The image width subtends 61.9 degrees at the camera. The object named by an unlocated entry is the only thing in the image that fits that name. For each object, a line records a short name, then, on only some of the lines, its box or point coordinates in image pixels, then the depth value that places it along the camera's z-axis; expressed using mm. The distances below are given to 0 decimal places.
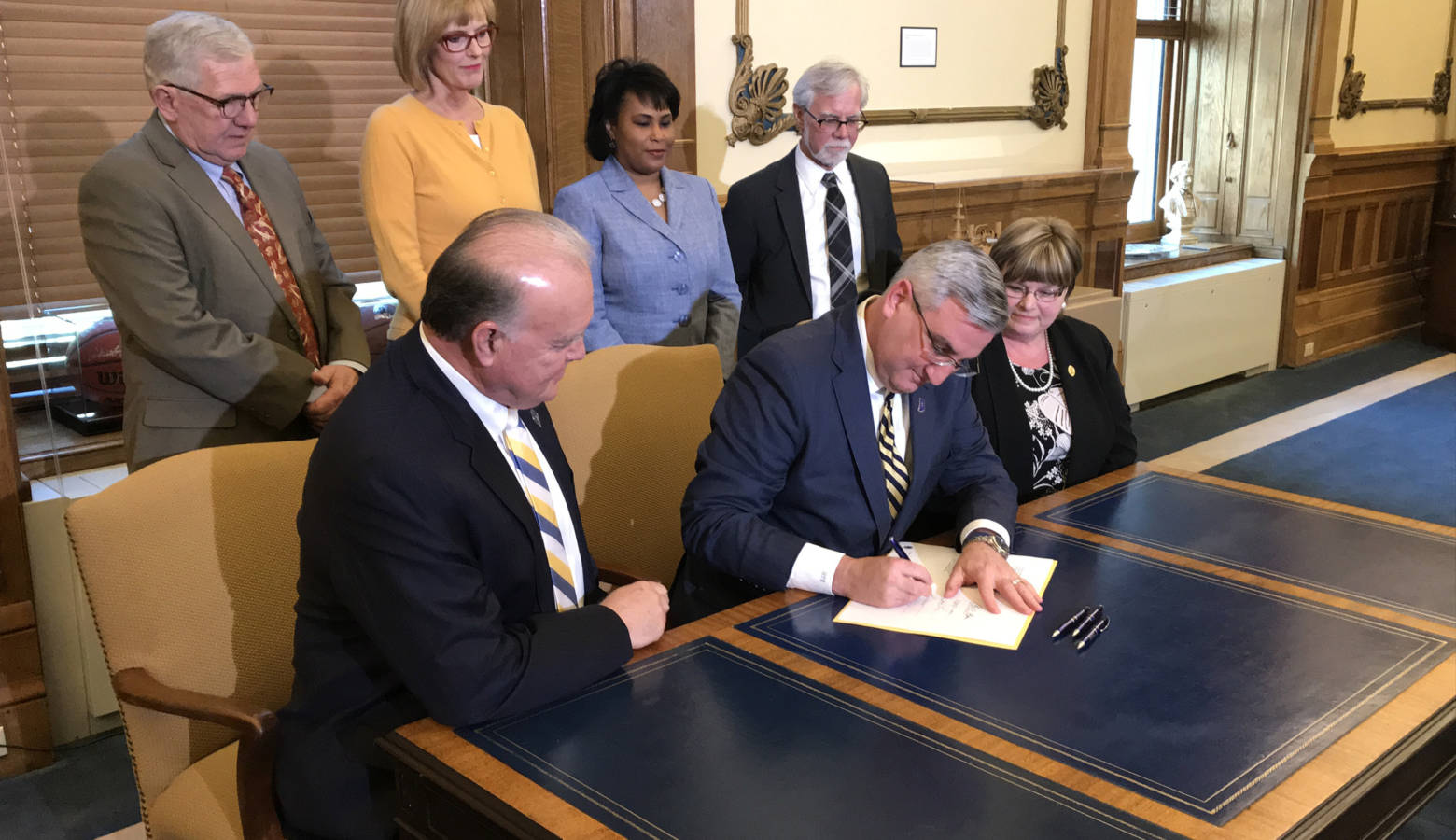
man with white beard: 3535
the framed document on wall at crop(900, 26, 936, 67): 5137
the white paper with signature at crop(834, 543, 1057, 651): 1774
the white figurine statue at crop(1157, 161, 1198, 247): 7262
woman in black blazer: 2750
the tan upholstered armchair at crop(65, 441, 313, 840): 1731
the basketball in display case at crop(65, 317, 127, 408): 3145
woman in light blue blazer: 3096
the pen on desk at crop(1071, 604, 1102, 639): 1770
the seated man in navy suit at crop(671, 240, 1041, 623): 2047
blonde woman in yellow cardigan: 2689
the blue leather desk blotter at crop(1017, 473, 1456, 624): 1979
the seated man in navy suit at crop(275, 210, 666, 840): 1540
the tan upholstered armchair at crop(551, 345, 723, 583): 2488
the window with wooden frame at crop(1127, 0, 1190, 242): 7344
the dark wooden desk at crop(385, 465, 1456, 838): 1304
